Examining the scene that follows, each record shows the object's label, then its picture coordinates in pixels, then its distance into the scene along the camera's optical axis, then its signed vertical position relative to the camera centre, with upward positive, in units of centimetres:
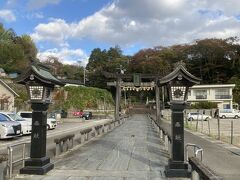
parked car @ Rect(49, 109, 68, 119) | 3372 -217
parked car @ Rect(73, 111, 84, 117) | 3636 -231
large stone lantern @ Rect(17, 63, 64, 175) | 566 -35
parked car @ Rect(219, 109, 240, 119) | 3550 -233
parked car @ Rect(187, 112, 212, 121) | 3136 -253
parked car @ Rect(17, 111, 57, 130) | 1748 -178
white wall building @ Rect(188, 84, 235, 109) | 4399 +136
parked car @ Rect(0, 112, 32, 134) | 1397 -153
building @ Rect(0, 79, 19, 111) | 2705 +47
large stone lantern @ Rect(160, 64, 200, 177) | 561 -29
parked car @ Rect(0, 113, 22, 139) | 1187 -168
